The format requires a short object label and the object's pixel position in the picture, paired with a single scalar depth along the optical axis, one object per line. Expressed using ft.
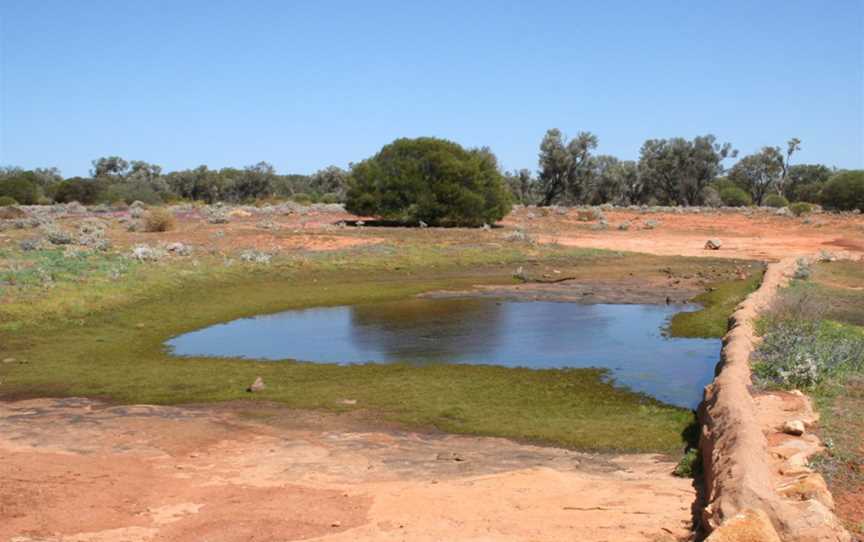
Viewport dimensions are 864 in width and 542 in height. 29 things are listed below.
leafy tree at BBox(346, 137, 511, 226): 149.59
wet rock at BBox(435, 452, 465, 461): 31.89
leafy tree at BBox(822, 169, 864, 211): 211.20
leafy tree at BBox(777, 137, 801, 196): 277.64
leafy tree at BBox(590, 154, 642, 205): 290.15
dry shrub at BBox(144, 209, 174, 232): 130.89
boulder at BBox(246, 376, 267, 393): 44.62
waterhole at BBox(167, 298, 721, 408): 51.65
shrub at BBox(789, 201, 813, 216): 192.53
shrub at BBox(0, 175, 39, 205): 233.76
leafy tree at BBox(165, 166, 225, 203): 321.93
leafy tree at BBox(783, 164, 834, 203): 321.73
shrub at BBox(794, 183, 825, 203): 286.70
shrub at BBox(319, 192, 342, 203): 282.66
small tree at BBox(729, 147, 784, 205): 299.70
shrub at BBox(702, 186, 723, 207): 278.67
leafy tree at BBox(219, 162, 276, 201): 326.03
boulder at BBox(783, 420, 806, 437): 29.01
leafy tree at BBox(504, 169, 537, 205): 311.47
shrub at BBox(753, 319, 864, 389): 36.22
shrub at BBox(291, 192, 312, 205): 276.86
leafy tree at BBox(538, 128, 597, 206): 265.54
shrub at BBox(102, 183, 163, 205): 234.05
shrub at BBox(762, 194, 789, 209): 269.52
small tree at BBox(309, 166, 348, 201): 364.87
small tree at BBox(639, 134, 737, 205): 263.90
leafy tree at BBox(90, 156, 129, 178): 373.20
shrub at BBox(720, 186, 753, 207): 293.23
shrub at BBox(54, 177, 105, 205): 245.04
